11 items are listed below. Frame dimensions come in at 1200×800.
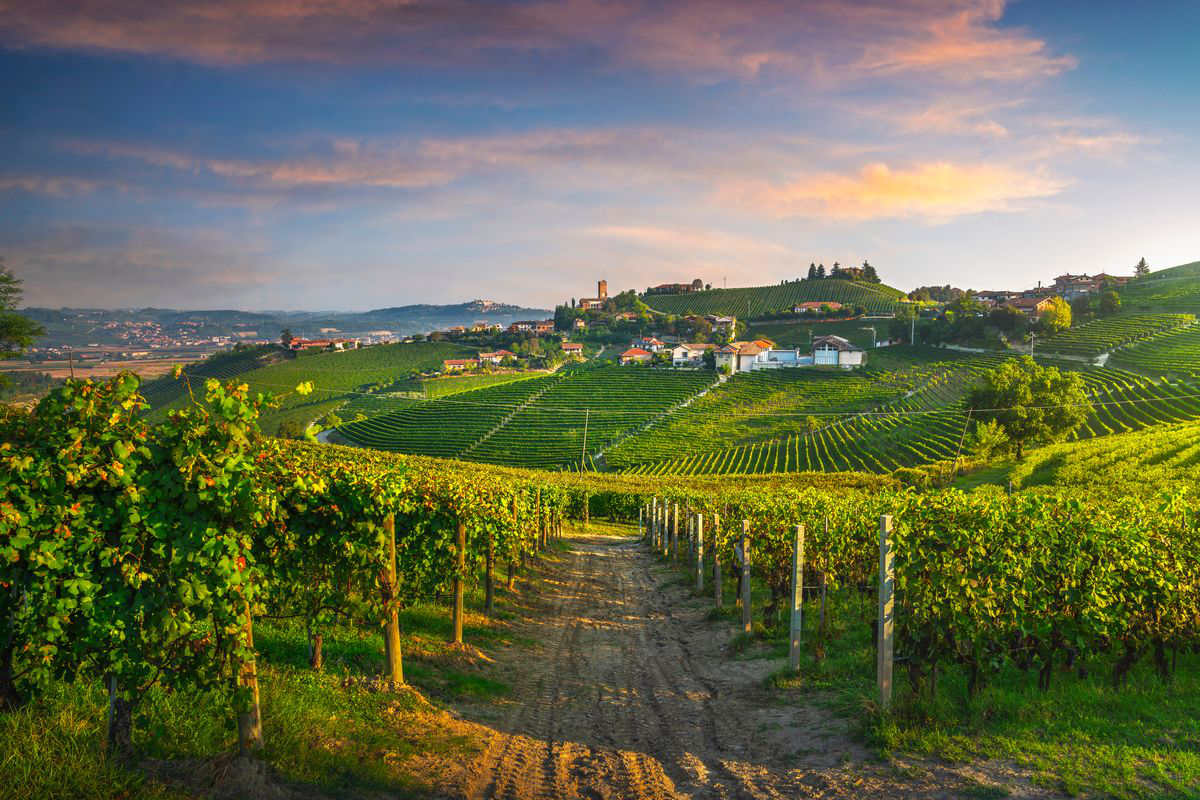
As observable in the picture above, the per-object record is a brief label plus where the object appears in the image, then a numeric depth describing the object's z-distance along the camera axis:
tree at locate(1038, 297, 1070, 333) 89.19
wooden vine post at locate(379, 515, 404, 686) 7.11
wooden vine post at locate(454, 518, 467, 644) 10.03
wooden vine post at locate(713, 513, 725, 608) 14.13
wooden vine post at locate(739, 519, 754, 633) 11.59
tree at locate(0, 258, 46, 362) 35.44
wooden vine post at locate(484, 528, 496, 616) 12.27
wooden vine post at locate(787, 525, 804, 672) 8.88
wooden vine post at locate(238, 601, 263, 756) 4.88
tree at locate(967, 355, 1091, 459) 46.88
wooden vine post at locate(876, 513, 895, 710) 6.99
